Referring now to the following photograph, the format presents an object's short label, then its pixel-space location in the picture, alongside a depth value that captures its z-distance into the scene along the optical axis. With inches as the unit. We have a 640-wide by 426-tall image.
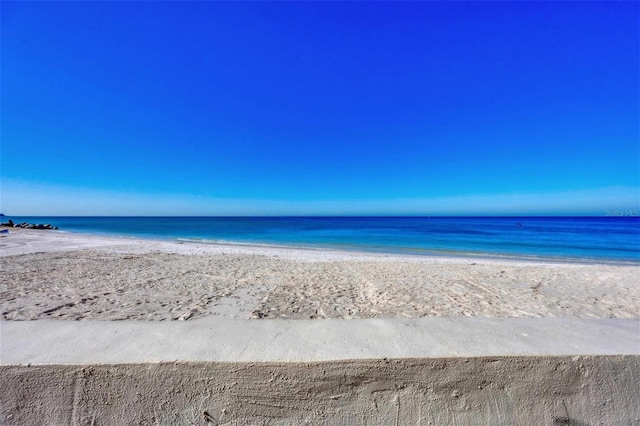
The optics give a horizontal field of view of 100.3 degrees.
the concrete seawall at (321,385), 72.5
